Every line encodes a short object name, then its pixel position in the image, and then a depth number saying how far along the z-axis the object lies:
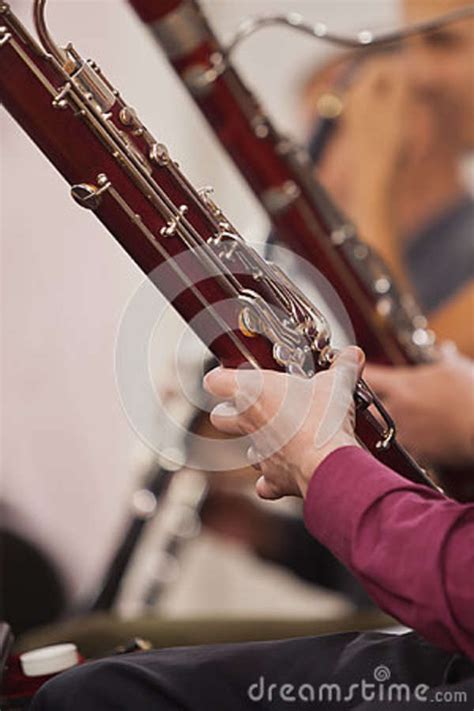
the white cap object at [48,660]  2.18
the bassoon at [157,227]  2.09
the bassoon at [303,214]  2.69
